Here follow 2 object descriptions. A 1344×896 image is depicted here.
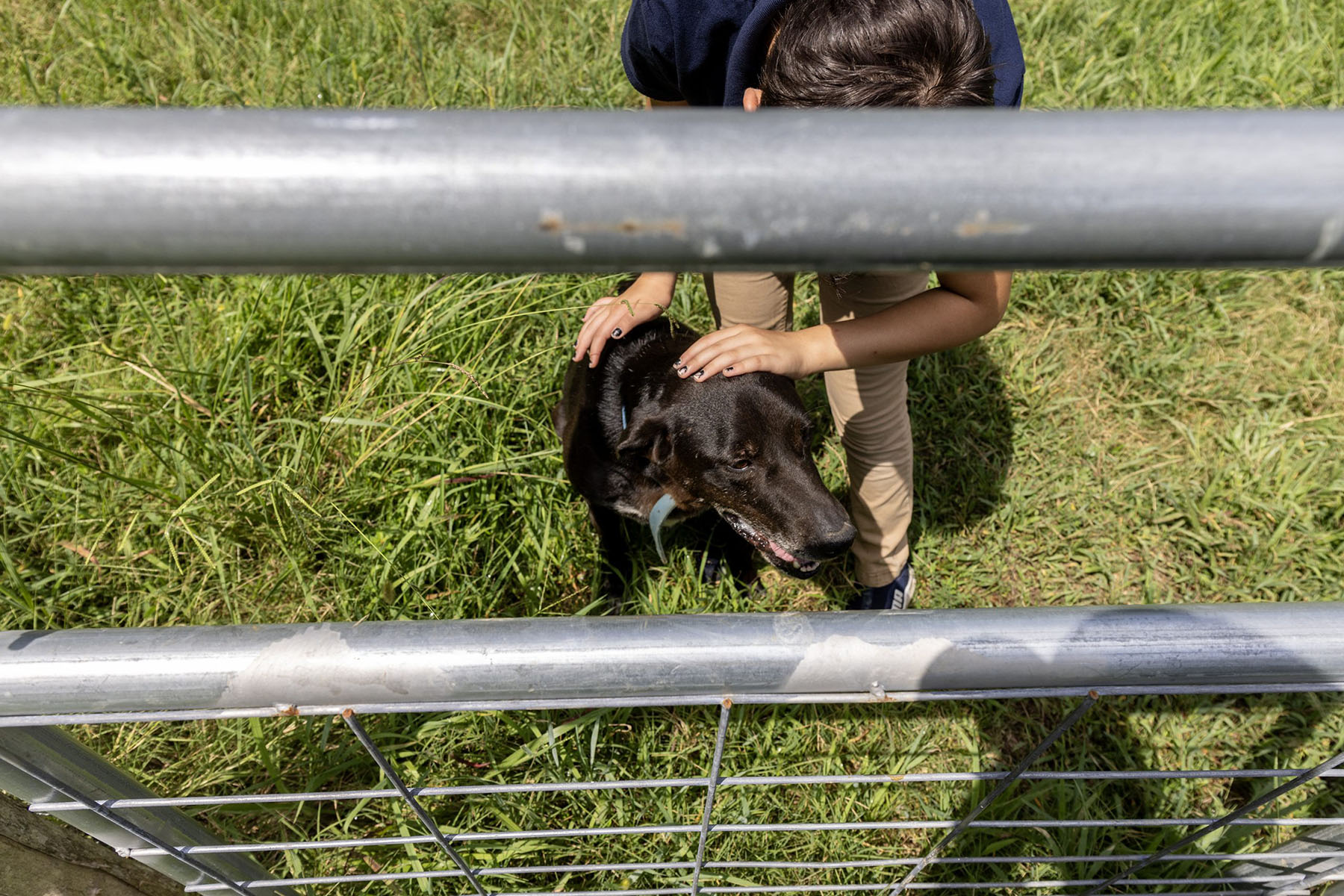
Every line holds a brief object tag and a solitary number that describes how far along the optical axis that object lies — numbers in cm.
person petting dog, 66
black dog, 93
